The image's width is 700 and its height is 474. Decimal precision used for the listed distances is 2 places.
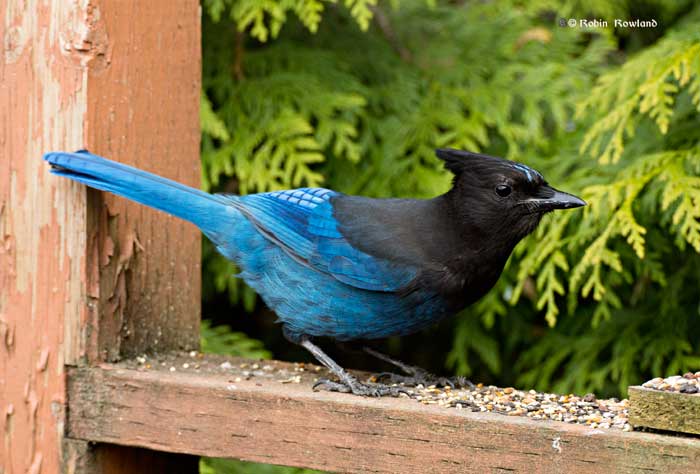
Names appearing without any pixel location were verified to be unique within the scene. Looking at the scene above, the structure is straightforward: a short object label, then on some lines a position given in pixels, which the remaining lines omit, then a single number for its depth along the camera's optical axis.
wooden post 5.32
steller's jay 5.66
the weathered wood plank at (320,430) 4.29
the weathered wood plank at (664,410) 4.16
